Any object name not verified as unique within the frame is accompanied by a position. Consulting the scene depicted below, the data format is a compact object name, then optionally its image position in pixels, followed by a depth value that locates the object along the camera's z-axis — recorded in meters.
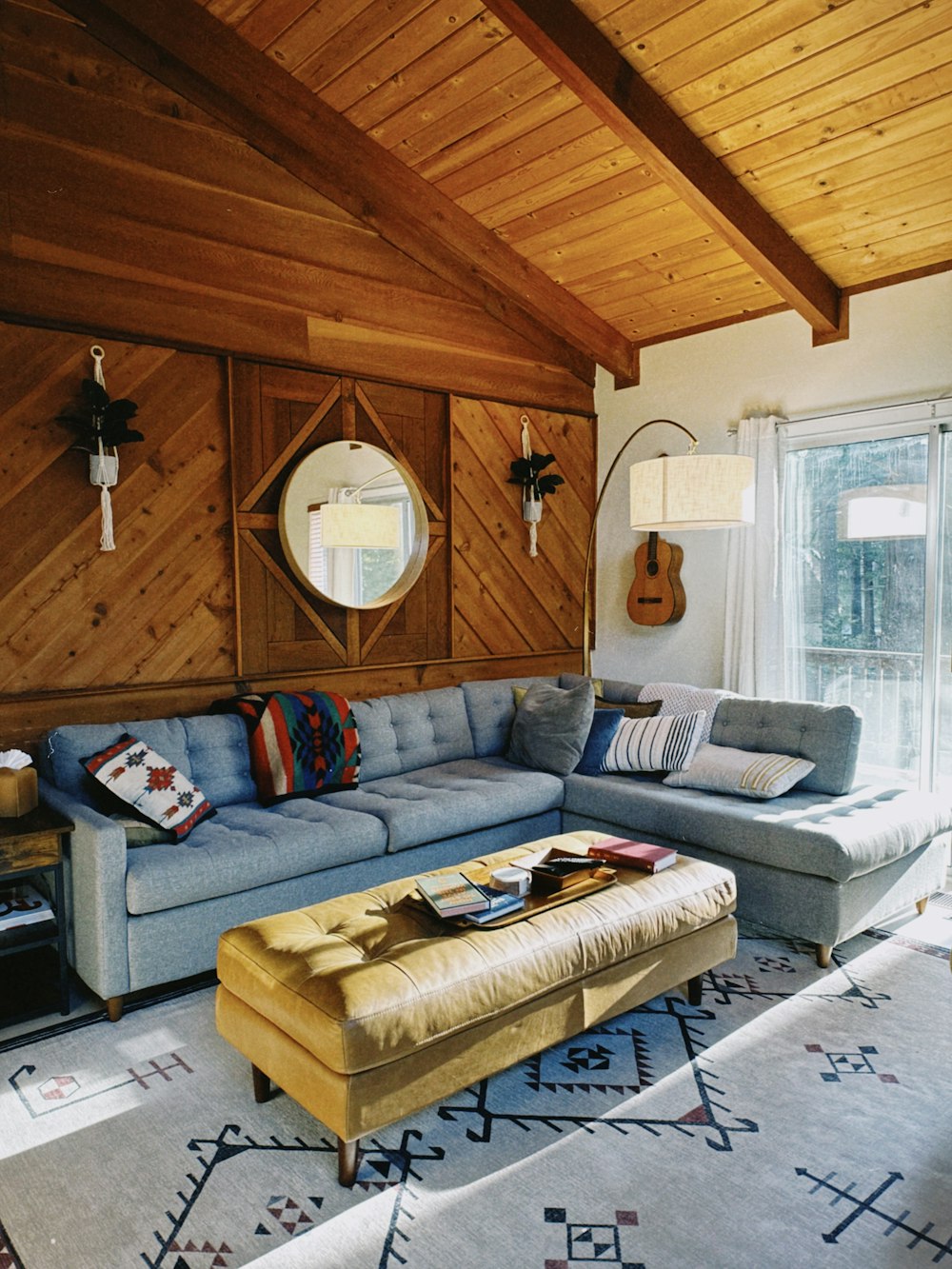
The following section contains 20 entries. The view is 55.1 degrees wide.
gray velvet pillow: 4.28
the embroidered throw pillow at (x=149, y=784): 3.17
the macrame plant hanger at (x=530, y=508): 5.29
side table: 2.83
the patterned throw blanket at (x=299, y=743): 3.77
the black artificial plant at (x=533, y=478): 5.25
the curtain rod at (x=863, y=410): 4.20
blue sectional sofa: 2.92
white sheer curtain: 4.81
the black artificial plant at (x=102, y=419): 3.61
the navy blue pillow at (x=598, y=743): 4.27
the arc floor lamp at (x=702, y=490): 3.58
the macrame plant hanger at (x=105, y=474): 3.63
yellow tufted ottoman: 2.07
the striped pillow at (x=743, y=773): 3.73
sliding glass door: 4.29
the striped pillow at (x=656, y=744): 4.09
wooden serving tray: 2.50
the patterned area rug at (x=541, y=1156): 1.91
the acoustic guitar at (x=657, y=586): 5.28
